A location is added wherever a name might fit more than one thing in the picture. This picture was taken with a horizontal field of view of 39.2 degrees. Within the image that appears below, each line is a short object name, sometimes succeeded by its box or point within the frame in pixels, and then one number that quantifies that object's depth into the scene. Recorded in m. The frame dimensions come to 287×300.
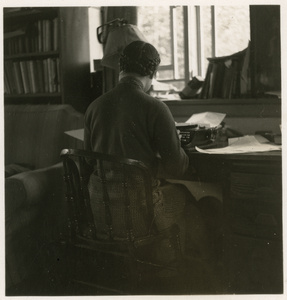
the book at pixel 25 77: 2.28
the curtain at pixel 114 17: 2.09
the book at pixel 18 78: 2.25
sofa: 1.76
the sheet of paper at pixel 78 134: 1.77
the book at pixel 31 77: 2.32
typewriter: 1.63
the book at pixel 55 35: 2.28
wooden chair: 1.42
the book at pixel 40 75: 2.34
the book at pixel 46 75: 2.34
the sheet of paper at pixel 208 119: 1.80
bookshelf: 2.25
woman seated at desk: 1.47
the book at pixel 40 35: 2.33
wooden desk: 1.45
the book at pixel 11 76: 2.20
